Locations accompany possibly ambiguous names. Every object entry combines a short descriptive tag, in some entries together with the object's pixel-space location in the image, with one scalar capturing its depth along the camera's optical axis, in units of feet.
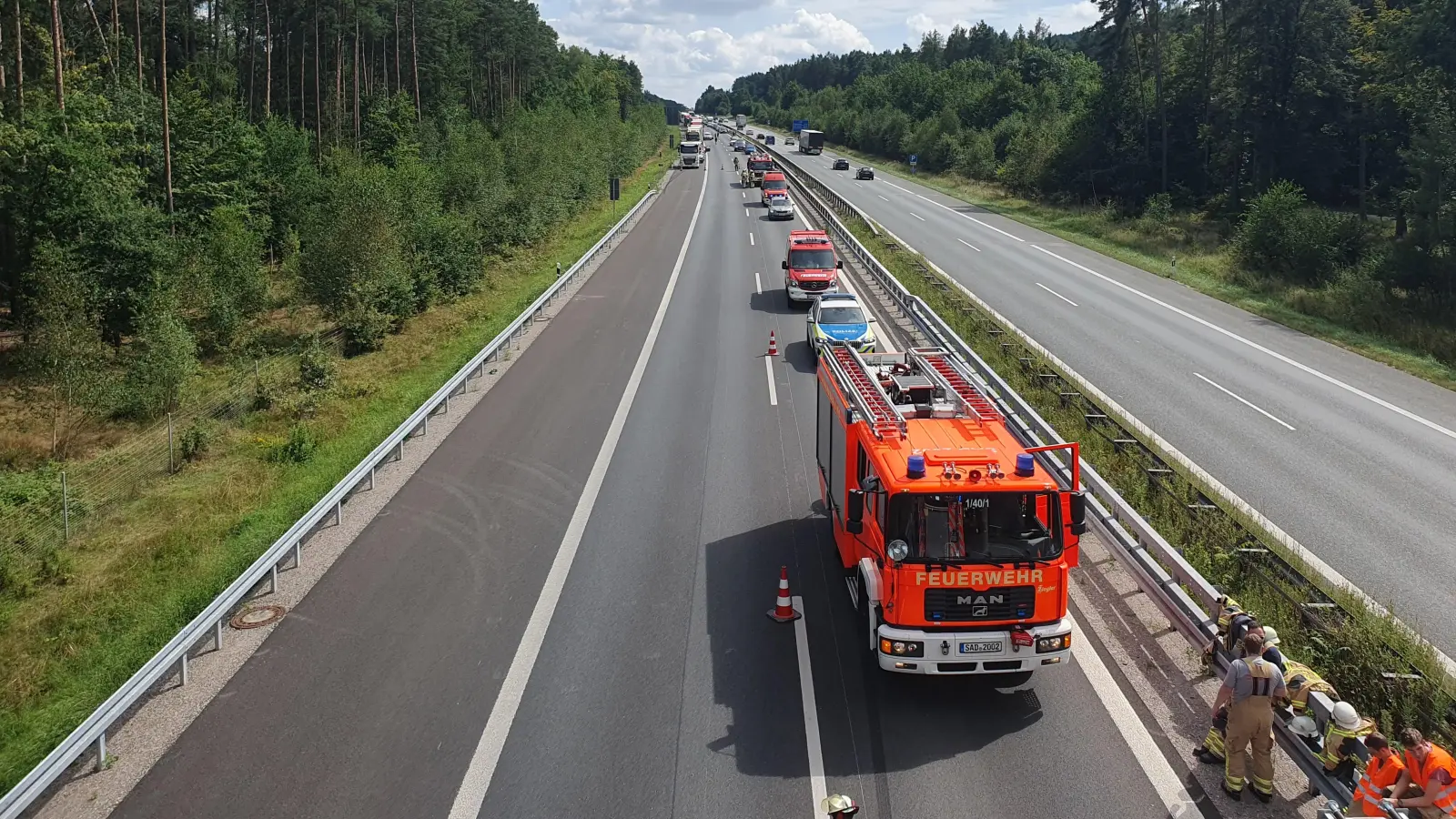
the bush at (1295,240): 121.49
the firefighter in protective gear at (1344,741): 24.82
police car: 76.23
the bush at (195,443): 69.10
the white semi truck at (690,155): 322.34
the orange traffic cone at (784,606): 36.76
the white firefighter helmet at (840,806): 24.81
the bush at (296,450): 60.34
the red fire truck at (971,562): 29.43
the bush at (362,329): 101.09
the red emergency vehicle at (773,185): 192.44
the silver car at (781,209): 181.78
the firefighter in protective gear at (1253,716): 25.71
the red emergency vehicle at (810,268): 99.76
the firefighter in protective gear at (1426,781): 22.18
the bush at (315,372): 80.69
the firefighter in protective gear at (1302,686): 27.12
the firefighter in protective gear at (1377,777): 22.82
